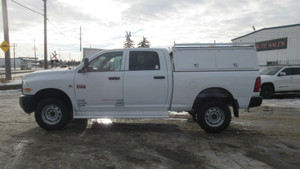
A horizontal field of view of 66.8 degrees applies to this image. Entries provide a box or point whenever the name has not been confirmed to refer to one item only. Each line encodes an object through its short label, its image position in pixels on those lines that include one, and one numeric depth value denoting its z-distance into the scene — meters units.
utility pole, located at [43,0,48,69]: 26.70
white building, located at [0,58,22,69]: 125.14
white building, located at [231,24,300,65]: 26.77
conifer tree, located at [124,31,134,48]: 66.22
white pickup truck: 5.41
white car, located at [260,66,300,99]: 11.34
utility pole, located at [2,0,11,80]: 18.47
